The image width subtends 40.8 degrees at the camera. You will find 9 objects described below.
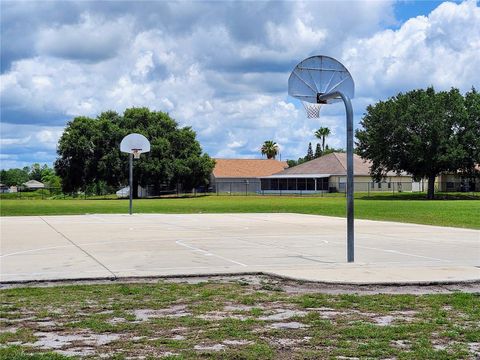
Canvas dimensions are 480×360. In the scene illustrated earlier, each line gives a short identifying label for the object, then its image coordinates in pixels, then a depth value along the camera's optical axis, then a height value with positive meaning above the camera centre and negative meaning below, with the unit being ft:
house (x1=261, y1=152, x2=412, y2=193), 256.93 +6.56
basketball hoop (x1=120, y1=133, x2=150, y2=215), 121.72 +9.50
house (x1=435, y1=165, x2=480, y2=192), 268.82 +4.63
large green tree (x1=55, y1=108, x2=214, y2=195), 229.45 +14.67
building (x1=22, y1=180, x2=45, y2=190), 547.70 +8.93
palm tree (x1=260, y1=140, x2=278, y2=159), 402.52 +28.44
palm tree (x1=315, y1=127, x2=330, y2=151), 403.44 +38.69
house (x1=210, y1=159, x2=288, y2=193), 292.20 +9.96
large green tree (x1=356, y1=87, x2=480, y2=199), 196.75 +19.13
